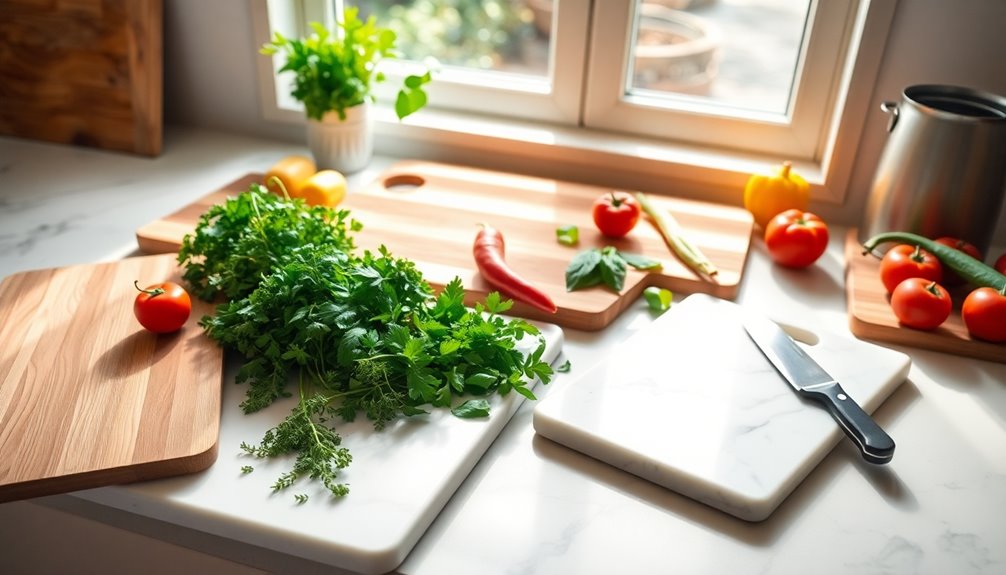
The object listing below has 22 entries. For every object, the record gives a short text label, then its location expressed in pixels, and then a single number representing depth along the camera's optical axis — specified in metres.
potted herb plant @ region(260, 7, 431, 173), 1.50
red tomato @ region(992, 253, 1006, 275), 1.23
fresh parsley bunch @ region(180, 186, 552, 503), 0.94
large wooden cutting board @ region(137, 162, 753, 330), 1.22
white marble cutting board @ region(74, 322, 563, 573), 0.79
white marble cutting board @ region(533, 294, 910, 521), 0.86
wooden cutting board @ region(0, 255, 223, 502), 0.85
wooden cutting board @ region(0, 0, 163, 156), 1.57
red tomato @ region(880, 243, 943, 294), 1.18
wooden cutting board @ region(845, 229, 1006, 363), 1.11
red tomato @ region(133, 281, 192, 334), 1.04
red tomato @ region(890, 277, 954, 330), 1.10
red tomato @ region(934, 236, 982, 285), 1.22
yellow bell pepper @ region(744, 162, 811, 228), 1.39
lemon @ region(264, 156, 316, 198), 1.43
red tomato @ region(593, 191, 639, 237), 1.32
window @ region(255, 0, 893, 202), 1.46
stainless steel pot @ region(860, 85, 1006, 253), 1.17
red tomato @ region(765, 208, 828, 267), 1.28
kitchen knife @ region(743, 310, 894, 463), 0.89
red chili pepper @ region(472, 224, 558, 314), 1.14
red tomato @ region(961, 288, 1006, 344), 1.08
